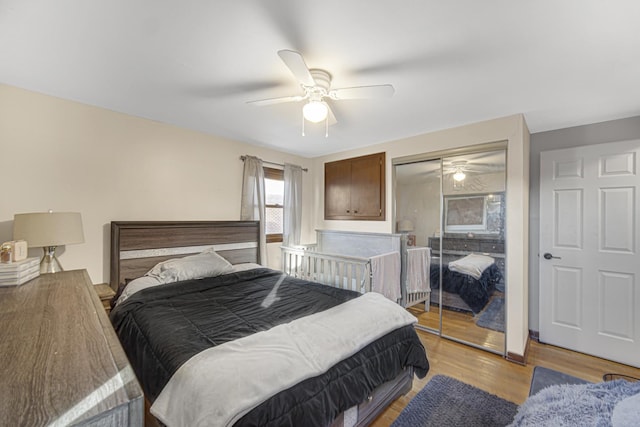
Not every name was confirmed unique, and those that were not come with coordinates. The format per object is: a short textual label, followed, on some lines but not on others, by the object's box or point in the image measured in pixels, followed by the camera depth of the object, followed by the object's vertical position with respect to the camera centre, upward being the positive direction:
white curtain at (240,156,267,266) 3.57 +0.25
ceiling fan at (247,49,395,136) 1.76 +0.84
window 3.94 +0.18
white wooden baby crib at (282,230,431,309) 2.98 -0.62
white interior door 2.56 -0.33
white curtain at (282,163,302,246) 4.02 +0.15
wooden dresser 0.57 -0.43
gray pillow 2.55 -0.53
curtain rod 3.57 +0.76
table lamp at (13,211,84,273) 1.91 -0.13
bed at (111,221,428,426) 1.19 -0.72
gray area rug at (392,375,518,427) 1.85 -1.40
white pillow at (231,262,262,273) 3.04 -0.61
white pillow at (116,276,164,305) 2.22 -0.61
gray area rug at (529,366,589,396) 2.21 -1.39
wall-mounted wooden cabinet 3.69 +0.40
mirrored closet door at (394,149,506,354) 2.81 -0.20
